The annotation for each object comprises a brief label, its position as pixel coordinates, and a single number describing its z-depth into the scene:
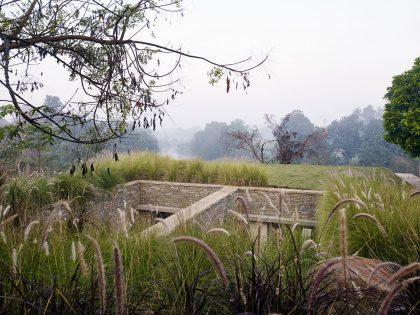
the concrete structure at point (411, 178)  10.61
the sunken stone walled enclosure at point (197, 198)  8.09
